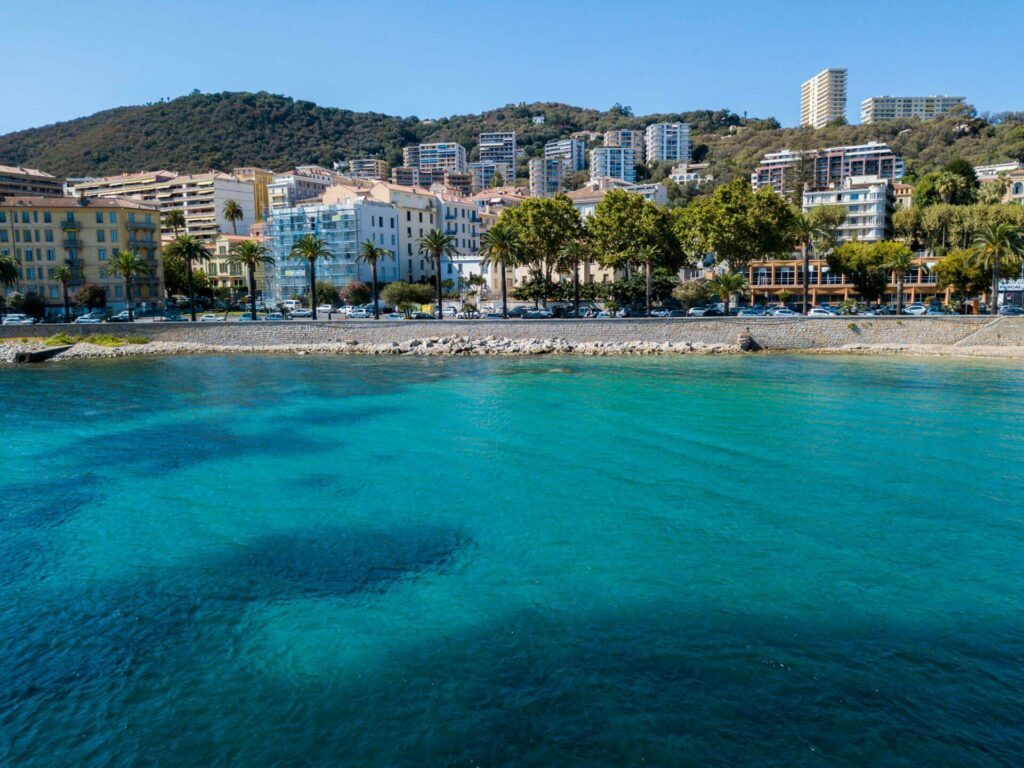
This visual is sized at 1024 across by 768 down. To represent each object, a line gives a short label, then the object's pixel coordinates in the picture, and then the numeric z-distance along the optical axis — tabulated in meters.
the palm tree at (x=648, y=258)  71.69
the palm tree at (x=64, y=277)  75.56
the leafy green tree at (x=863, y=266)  84.12
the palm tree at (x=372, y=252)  78.19
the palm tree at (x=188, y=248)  79.75
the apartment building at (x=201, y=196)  140.00
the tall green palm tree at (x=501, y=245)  75.38
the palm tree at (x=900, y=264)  67.31
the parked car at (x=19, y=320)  73.12
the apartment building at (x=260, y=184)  145.75
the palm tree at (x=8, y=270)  77.45
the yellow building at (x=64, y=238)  85.44
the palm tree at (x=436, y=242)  74.56
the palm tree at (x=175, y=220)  112.81
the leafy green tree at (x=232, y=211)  126.66
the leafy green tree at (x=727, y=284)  73.88
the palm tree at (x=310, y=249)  74.94
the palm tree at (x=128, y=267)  75.62
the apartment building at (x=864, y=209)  107.56
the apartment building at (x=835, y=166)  154.38
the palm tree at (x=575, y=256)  75.00
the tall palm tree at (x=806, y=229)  71.12
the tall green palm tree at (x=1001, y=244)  63.06
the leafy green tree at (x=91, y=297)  84.59
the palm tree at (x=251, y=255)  78.19
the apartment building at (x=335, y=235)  99.00
